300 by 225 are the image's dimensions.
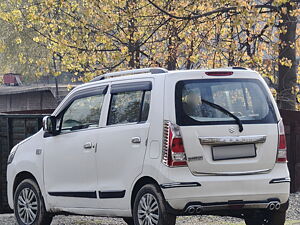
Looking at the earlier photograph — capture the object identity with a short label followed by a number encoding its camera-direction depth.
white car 16.25
